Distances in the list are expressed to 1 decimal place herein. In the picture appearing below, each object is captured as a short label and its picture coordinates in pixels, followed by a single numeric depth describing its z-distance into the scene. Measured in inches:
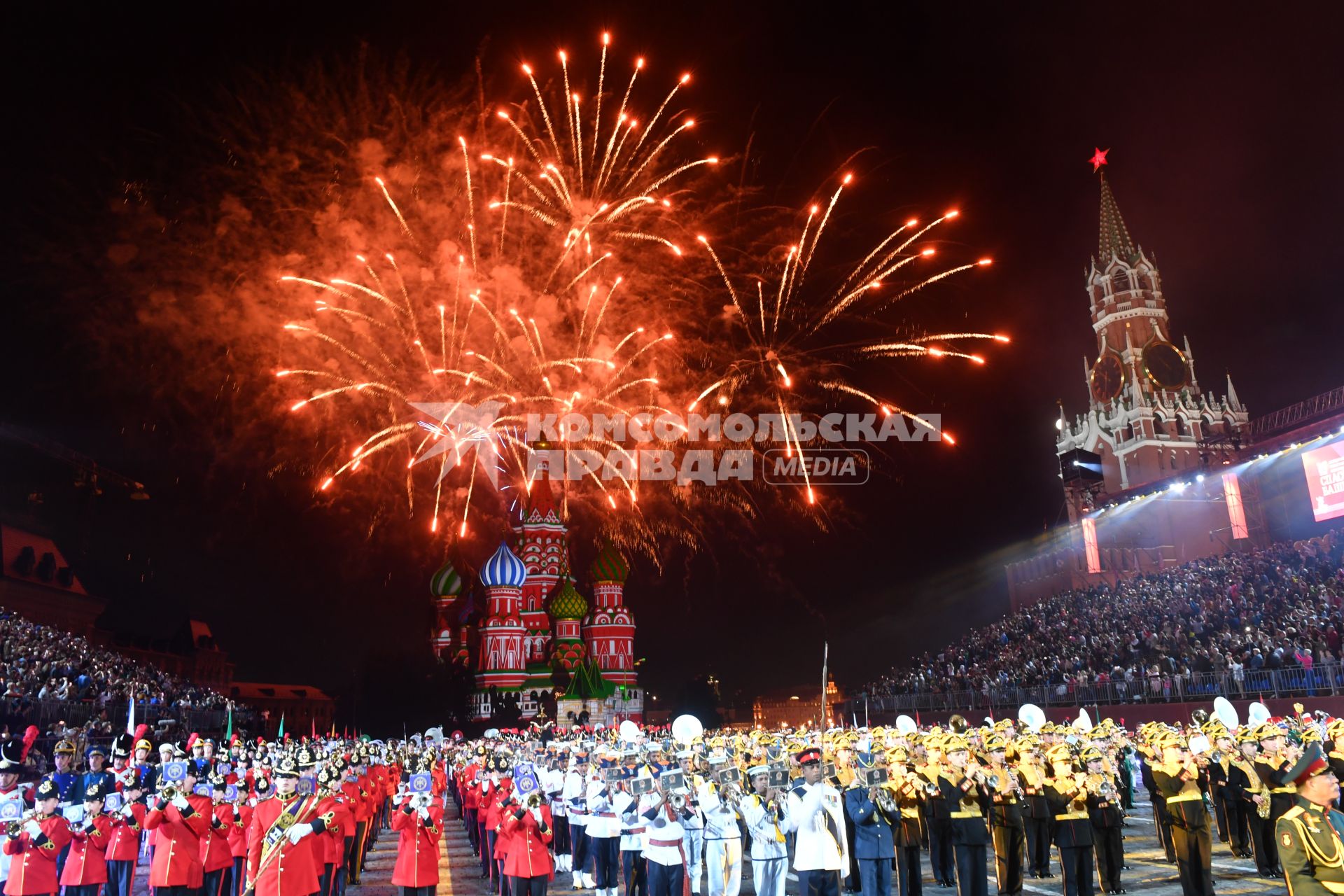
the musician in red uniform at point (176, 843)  415.2
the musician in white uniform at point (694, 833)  432.5
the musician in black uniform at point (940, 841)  533.6
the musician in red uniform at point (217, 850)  446.9
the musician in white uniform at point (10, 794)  386.9
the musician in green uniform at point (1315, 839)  220.1
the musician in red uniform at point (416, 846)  418.9
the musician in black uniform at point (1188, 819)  426.3
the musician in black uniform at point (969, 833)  442.3
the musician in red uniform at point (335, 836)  446.6
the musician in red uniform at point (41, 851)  384.5
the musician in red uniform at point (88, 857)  419.2
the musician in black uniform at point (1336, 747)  489.4
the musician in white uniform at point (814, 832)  379.2
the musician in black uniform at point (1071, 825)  451.2
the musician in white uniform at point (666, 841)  409.4
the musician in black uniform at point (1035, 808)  484.4
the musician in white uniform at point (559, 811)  626.8
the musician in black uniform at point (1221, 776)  557.6
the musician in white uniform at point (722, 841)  407.8
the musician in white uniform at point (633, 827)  451.2
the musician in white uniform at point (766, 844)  390.3
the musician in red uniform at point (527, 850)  433.1
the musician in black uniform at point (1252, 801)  491.2
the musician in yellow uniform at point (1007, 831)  466.6
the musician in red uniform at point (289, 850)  352.8
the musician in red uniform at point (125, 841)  458.9
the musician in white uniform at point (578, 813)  561.6
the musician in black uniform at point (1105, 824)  473.1
